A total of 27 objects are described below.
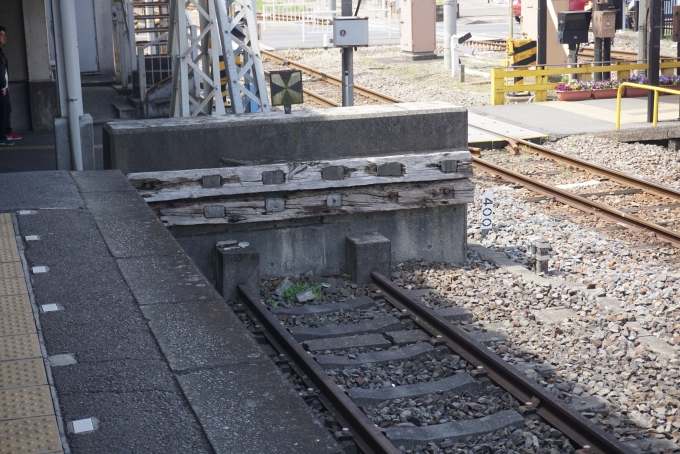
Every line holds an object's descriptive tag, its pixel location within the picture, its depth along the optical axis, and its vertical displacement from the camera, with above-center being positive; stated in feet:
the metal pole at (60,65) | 31.40 -0.60
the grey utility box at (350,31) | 40.65 +0.40
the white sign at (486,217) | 32.45 -6.22
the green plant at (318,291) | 27.27 -7.35
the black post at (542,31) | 68.49 +0.34
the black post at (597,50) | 69.22 -1.17
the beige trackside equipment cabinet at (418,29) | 91.35 +1.00
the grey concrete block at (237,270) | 26.66 -6.48
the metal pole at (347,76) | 42.10 -1.61
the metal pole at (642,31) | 62.69 +0.15
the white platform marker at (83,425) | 12.37 -5.02
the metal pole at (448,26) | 83.82 +1.09
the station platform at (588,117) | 51.31 -5.00
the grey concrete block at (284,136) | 27.43 -2.88
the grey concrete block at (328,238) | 28.09 -6.19
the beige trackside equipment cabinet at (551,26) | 76.69 +0.82
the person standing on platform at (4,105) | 44.45 -2.73
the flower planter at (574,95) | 65.00 -4.16
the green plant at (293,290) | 27.45 -7.36
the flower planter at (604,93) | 65.56 -4.11
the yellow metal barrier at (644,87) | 50.01 -3.53
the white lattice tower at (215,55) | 39.65 -0.49
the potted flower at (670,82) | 62.03 -3.32
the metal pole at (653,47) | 53.36 -0.82
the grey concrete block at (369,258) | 28.43 -6.62
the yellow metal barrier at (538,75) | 63.62 -2.62
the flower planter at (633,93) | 66.28 -4.22
